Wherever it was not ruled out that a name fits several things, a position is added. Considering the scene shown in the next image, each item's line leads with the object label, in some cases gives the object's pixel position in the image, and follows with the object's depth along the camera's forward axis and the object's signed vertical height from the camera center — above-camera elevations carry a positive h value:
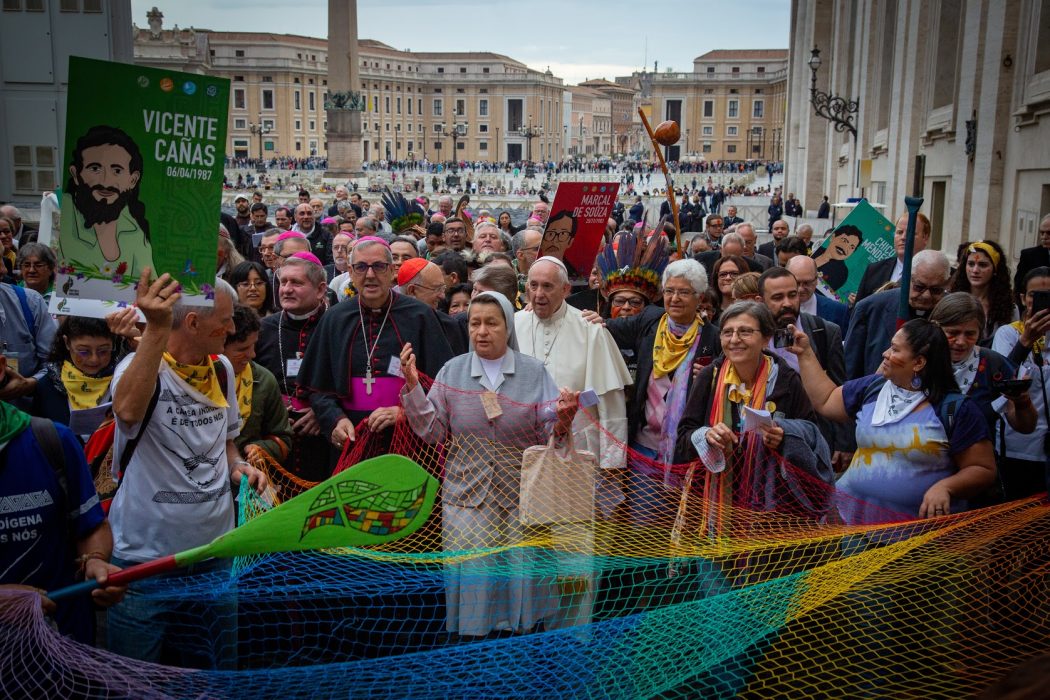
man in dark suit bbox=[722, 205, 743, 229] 24.92 +0.05
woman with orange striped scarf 4.57 -0.89
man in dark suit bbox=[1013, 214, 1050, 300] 8.38 -0.29
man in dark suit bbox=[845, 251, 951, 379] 6.72 -0.61
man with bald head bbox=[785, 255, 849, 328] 7.46 -0.45
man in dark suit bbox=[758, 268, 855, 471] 6.19 -0.64
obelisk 52.12 +6.47
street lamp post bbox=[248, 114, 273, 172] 103.28 +8.74
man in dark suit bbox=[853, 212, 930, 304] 8.88 -0.43
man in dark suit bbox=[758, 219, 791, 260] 13.97 -0.22
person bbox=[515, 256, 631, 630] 5.16 -0.78
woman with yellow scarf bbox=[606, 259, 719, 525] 5.61 -0.80
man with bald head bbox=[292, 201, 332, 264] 12.53 -0.26
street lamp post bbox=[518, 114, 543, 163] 133.25 +11.24
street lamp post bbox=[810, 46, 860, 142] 27.12 +3.12
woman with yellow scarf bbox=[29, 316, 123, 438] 5.08 -0.82
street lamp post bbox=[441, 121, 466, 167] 137.12 +11.26
